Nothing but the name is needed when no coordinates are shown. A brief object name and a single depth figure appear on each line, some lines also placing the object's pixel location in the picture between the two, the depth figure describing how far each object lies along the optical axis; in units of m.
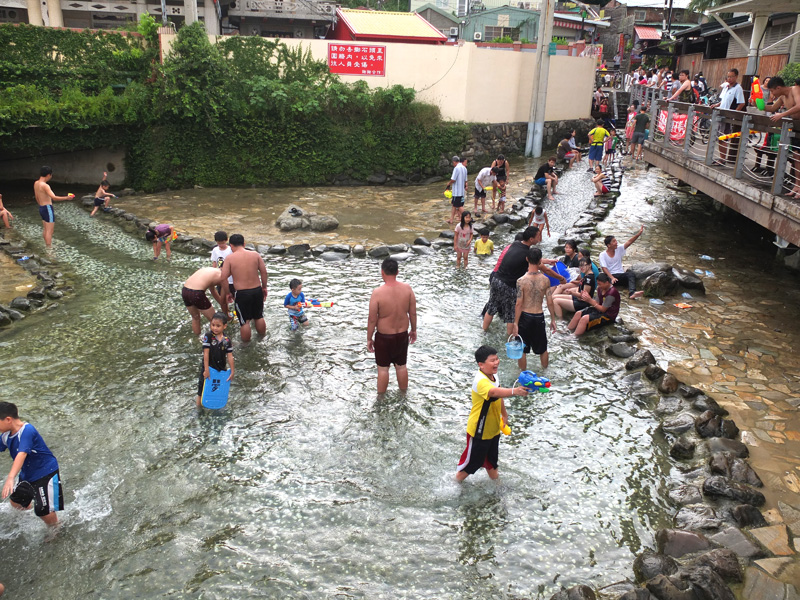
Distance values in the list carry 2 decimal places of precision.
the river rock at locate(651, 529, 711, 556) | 5.06
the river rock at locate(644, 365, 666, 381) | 7.83
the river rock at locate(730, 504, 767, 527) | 5.39
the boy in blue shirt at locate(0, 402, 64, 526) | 4.99
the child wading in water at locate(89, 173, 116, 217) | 15.07
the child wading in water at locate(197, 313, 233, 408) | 6.82
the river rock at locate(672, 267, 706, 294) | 10.66
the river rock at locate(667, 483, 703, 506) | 5.77
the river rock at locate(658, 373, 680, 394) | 7.52
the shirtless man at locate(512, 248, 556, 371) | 7.73
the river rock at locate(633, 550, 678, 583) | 4.85
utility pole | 20.88
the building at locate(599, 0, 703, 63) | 36.16
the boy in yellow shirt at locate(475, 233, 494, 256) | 12.41
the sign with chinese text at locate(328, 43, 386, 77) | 19.58
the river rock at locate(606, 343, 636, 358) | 8.53
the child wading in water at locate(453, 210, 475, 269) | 11.58
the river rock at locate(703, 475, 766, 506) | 5.64
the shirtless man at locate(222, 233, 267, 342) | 8.40
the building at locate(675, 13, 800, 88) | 18.71
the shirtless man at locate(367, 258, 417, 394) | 7.06
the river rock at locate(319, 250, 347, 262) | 12.69
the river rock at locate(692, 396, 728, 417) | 6.99
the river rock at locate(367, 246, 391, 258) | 12.75
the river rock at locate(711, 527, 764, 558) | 5.02
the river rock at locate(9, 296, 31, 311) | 9.77
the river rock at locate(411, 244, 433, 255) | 12.98
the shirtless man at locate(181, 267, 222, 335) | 8.53
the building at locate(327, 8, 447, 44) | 23.09
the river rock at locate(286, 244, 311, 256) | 12.84
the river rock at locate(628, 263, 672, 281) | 11.00
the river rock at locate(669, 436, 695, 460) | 6.44
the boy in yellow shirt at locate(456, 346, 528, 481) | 5.39
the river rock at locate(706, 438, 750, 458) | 6.31
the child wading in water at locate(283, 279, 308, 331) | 9.23
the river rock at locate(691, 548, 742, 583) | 4.79
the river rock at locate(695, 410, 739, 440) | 6.62
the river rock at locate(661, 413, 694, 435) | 6.88
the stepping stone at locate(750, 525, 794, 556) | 5.08
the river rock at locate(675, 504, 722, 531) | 5.36
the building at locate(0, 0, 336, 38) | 24.09
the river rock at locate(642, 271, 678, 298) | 10.51
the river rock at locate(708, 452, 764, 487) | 5.92
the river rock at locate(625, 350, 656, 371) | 8.16
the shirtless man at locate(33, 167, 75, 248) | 12.66
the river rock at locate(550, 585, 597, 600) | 4.55
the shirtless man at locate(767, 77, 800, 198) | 8.76
